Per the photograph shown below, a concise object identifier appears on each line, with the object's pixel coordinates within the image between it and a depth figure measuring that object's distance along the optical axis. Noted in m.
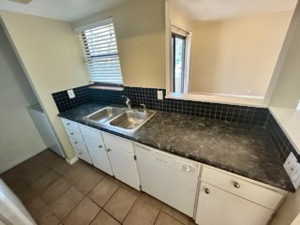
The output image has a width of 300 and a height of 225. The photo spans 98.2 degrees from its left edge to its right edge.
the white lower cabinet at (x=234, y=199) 0.79
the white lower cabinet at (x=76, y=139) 1.79
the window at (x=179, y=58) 2.35
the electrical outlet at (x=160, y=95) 1.62
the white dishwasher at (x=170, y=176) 1.06
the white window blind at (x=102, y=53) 1.83
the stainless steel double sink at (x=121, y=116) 1.62
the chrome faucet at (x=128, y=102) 1.79
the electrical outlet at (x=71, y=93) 2.00
